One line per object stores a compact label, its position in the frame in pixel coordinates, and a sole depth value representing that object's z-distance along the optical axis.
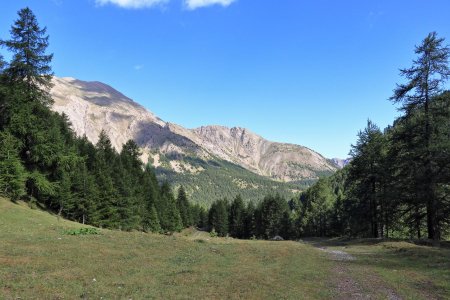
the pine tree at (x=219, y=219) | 141.12
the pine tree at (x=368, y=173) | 58.06
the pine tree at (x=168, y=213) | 97.12
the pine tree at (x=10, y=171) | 42.61
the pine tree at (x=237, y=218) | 144.38
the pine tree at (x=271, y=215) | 125.94
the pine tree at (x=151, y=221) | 83.19
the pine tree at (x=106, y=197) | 63.32
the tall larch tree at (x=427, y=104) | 40.09
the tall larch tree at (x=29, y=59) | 48.19
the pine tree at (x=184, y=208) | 130.25
